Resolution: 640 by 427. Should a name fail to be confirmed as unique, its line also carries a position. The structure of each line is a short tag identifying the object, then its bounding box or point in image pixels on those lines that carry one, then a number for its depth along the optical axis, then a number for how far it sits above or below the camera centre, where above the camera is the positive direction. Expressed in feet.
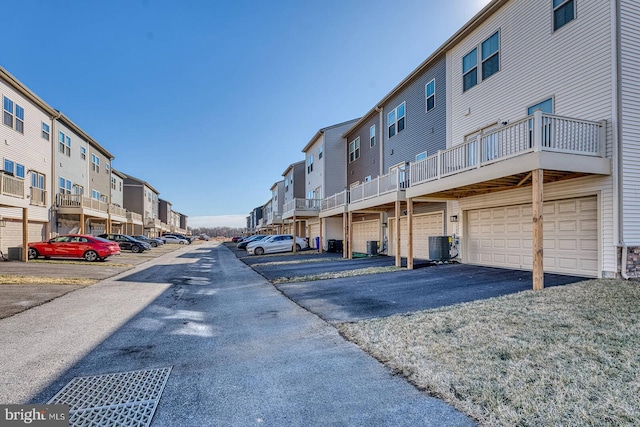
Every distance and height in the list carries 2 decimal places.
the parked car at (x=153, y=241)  111.65 -6.80
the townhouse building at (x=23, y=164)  55.42 +10.80
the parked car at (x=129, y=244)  90.92 -5.88
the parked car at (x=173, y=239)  164.70 -8.26
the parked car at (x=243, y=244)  112.12 -7.27
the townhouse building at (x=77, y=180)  75.87 +10.83
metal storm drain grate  9.89 -5.79
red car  61.11 -4.73
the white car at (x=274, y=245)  85.51 -5.73
